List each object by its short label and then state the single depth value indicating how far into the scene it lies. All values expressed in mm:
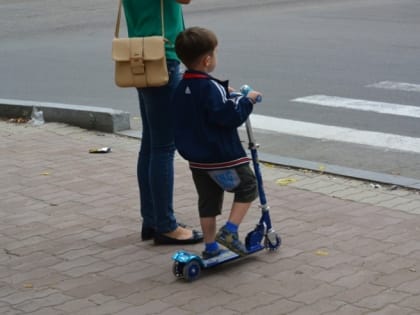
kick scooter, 8963
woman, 9710
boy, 8871
